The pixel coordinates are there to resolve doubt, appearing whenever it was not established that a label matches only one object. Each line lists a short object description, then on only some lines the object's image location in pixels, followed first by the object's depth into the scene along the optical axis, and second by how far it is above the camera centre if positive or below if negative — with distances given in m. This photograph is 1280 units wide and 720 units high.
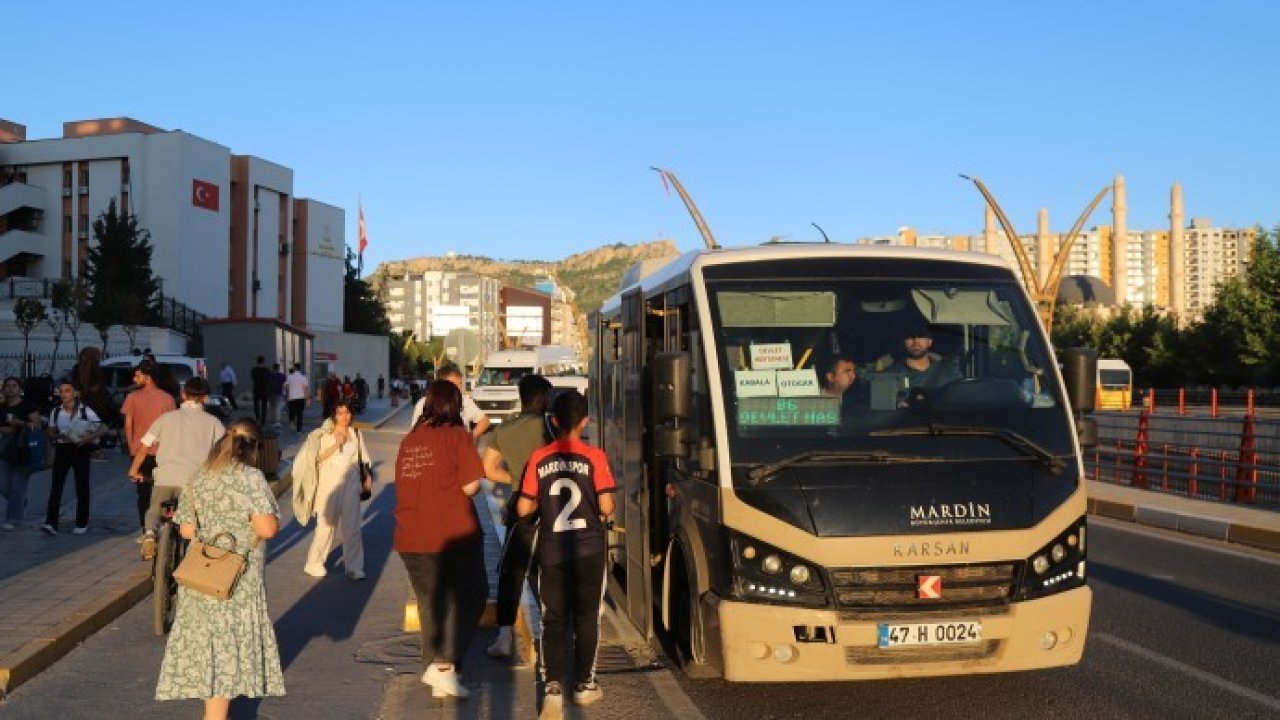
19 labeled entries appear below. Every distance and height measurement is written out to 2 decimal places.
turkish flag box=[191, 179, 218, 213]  82.56 +10.23
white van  37.25 -0.55
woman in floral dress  5.82 -1.14
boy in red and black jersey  6.76 -0.85
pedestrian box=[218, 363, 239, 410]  34.16 -0.62
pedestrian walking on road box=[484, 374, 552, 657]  7.95 -0.71
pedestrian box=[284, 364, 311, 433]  32.88 -0.86
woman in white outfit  11.31 -1.14
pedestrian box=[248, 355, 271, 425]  32.69 -0.69
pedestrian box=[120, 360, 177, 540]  11.95 -0.50
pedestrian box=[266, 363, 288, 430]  33.25 -0.97
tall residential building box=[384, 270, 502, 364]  85.39 +3.00
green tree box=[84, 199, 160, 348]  63.81 +4.68
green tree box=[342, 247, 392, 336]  109.19 +4.36
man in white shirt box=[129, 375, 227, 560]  9.73 -0.62
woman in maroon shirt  6.93 -0.88
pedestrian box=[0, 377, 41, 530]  12.83 -0.81
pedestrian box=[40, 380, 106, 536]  12.86 -0.79
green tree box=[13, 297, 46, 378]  44.59 +1.42
